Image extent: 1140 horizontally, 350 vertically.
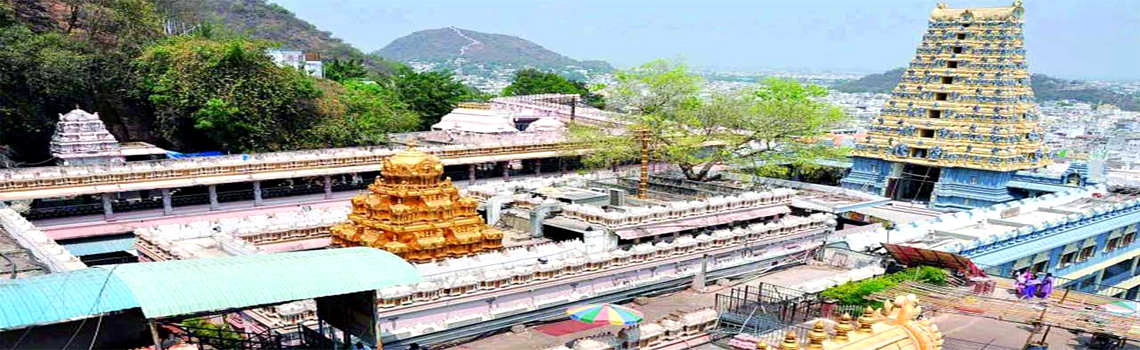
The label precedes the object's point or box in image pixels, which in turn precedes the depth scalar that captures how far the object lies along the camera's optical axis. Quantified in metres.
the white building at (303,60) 81.89
